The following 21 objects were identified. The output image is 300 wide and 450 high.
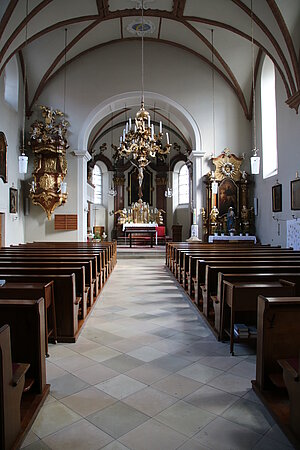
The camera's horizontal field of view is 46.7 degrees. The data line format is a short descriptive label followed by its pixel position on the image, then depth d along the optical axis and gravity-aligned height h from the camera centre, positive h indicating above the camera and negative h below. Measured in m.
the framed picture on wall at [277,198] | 12.00 +1.22
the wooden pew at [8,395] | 2.00 -0.98
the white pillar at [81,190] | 15.23 +1.93
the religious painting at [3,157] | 12.20 +2.76
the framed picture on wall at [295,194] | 10.31 +1.16
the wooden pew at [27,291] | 3.73 -0.61
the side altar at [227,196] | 15.08 +1.61
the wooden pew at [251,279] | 4.38 -0.60
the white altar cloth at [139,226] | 17.61 +0.38
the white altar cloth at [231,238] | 14.15 -0.22
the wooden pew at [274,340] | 2.86 -0.91
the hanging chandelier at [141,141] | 11.45 +3.18
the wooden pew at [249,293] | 3.81 -0.67
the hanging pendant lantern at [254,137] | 10.68 +4.06
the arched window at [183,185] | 22.95 +3.18
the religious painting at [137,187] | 23.66 +3.17
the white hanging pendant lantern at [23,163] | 10.83 +2.23
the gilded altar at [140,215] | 20.81 +1.12
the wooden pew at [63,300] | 4.32 -0.83
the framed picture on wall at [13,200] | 13.19 +1.32
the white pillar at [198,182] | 15.44 +2.26
